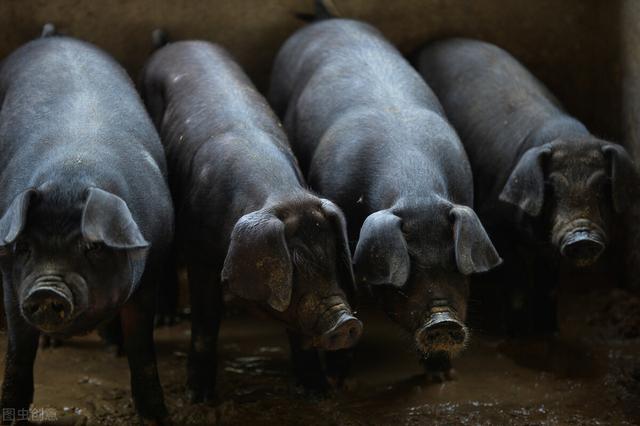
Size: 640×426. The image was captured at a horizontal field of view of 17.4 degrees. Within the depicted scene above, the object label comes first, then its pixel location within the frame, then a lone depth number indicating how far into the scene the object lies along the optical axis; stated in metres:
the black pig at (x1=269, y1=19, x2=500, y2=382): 9.64
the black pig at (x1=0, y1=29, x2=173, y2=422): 8.65
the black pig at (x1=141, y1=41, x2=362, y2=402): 9.15
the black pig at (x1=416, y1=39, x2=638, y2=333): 11.31
